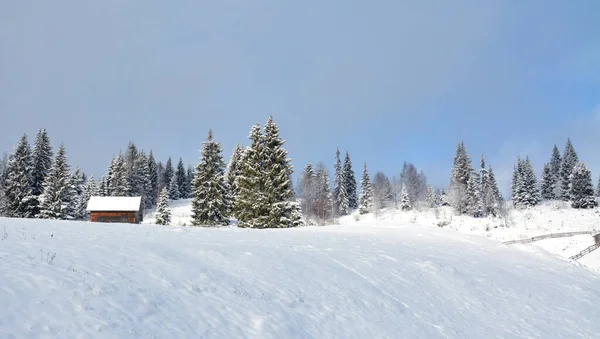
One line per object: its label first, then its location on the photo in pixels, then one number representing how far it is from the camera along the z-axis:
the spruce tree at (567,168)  85.44
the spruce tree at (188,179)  108.25
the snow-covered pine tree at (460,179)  75.69
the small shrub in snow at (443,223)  66.32
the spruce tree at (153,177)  98.81
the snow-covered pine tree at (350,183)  97.00
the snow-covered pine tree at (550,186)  93.25
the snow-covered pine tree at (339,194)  89.31
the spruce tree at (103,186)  75.25
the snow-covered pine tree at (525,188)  82.78
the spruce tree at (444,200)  94.17
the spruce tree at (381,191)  92.59
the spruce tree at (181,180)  106.12
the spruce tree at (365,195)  89.71
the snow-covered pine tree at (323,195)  72.06
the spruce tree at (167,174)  108.19
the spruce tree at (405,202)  88.67
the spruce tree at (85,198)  61.40
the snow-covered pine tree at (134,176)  84.26
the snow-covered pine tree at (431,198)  94.07
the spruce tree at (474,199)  72.12
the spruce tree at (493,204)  72.00
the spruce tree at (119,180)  71.06
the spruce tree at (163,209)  53.97
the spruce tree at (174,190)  98.29
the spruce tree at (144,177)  89.91
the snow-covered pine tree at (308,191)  76.75
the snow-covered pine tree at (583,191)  74.44
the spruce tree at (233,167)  57.16
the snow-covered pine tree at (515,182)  84.31
